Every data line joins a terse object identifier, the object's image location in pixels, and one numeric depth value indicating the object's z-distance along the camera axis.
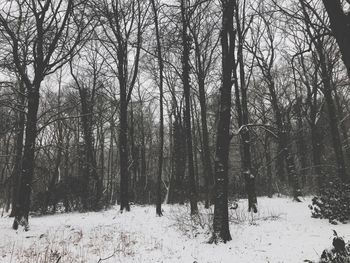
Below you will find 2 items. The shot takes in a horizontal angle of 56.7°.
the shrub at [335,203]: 9.99
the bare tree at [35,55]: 11.04
